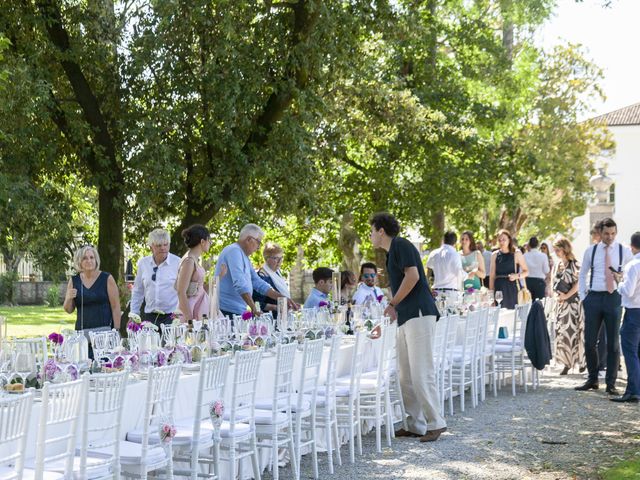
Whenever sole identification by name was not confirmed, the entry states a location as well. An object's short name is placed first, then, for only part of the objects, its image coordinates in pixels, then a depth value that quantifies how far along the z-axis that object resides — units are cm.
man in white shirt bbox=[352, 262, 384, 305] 1220
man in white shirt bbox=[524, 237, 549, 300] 1723
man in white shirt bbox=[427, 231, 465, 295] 1498
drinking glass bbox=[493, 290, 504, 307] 1384
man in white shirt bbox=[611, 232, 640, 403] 1128
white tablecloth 573
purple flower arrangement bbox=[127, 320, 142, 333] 754
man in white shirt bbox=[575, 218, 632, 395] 1216
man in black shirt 909
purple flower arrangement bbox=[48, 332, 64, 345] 679
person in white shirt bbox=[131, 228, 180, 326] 976
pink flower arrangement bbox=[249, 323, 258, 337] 869
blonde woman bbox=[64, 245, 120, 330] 937
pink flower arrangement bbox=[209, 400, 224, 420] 664
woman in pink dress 952
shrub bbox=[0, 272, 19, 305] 3706
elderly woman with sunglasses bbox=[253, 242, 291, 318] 1144
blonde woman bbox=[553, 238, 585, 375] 1402
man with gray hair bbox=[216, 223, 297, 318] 1019
